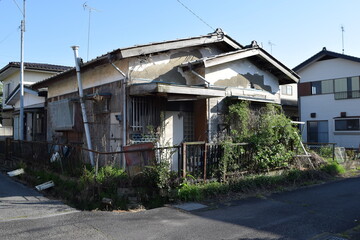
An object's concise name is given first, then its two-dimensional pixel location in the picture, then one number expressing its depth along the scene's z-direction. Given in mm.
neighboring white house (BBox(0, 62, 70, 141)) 15680
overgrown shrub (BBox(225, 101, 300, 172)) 9359
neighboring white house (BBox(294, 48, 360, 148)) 19594
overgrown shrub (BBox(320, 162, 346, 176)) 11184
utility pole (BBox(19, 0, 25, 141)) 14820
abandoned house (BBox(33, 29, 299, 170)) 9141
